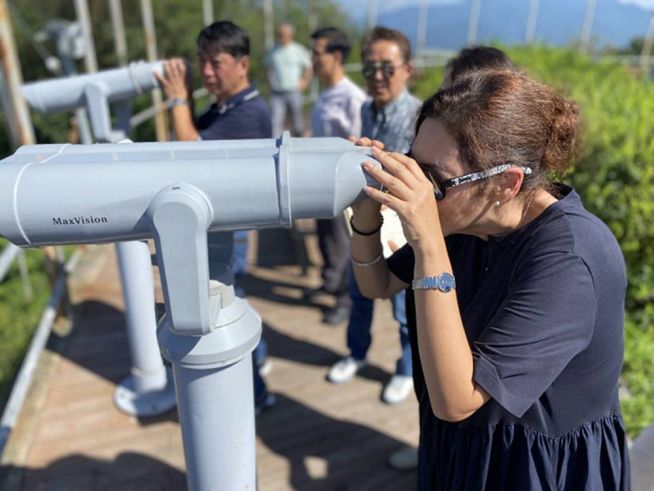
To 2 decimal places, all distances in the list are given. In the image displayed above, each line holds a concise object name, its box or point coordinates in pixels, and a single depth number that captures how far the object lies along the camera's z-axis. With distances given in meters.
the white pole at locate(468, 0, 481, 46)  11.54
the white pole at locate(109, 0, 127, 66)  6.87
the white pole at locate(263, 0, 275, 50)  9.44
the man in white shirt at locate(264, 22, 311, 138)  6.69
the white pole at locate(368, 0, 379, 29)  10.81
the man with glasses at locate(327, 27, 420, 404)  2.64
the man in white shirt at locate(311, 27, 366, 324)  3.34
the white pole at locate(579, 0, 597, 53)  12.23
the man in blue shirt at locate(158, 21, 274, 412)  2.36
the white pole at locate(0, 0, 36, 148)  2.86
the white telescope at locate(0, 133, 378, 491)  0.93
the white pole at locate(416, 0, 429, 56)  11.15
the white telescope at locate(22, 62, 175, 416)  2.23
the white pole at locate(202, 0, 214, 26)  8.22
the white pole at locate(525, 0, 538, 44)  12.06
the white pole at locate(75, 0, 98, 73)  4.58
